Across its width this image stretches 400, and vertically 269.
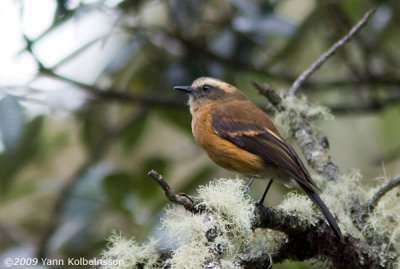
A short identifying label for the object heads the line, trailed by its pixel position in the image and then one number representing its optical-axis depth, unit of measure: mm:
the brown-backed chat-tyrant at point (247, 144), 7113
